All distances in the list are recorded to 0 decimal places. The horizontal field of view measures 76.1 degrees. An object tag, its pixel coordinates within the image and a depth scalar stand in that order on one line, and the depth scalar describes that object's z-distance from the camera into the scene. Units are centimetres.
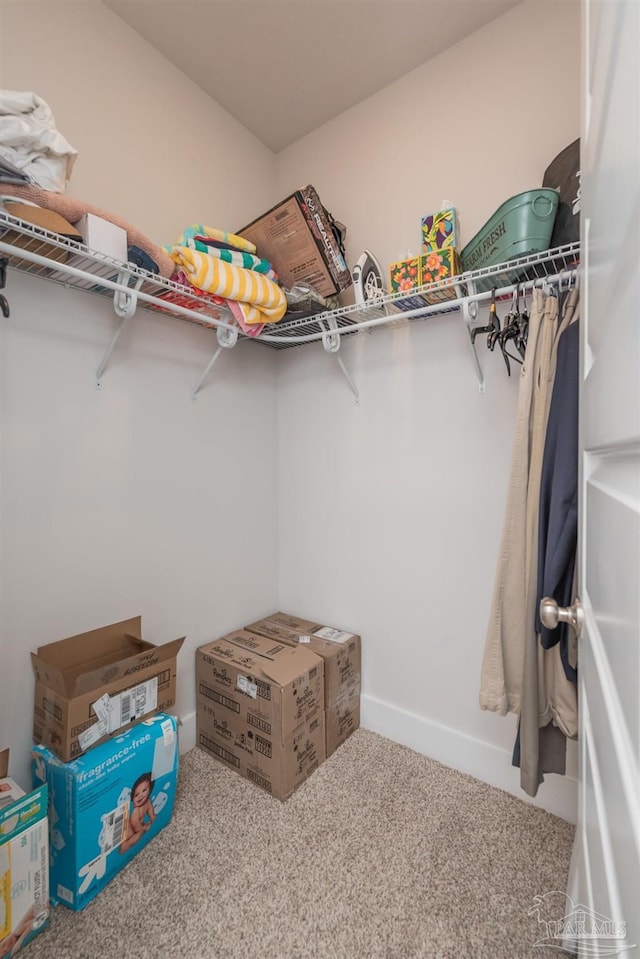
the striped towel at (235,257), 150
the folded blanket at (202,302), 143
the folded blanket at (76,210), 108
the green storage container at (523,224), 119
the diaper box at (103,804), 112
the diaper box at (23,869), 100
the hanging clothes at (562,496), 102
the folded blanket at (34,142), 103
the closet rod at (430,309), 126
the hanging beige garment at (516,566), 120
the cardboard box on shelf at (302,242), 155
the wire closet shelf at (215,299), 116
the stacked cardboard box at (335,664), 175
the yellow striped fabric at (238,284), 139
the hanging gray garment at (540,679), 109
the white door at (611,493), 33
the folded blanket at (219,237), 150
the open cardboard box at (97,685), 120
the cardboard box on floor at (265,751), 152
